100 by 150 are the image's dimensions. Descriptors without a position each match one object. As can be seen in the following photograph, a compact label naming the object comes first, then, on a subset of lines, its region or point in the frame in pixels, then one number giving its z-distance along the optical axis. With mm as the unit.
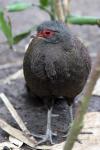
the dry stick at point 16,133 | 9380
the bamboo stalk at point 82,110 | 5805
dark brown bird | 8937
